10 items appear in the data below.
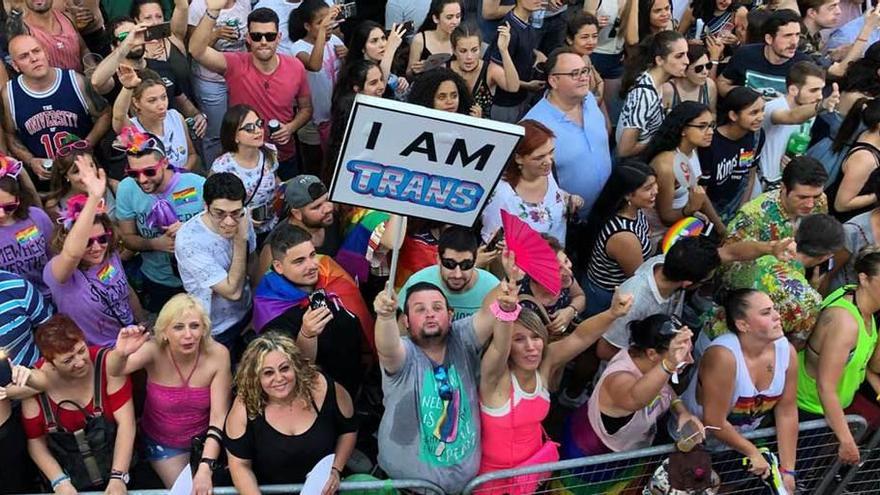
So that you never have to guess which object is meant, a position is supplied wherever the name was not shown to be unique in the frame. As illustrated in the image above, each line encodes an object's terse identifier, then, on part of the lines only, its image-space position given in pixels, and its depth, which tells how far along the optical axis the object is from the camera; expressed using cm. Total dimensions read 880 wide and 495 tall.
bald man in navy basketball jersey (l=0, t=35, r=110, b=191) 479
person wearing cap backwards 445
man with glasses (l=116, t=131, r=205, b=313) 444
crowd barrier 361
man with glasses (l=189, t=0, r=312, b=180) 539
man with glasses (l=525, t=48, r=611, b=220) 525
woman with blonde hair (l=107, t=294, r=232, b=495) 365
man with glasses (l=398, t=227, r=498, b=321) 405
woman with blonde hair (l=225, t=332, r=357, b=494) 352
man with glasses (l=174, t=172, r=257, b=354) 414
